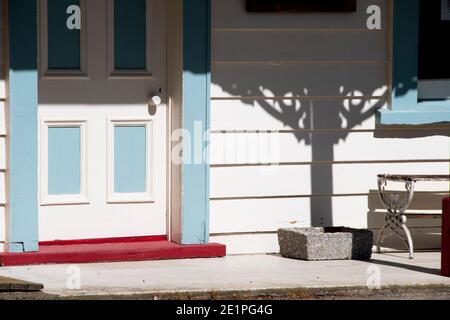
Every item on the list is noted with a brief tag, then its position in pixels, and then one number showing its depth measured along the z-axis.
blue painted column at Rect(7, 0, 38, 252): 10.99
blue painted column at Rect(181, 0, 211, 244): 11.52
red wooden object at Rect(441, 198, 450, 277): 10.77
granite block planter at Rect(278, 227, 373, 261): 11.52
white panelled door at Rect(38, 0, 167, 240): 11.36
